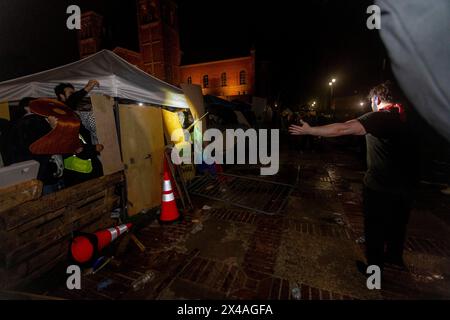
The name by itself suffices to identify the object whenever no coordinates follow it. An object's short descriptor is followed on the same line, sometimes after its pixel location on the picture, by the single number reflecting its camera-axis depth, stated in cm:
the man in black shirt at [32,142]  316
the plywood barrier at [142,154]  462
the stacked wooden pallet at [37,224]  260
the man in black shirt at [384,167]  250
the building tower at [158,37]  4103
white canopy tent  440
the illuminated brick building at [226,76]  3974
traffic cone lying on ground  310
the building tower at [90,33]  4541
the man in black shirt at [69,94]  379
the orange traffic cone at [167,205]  451
